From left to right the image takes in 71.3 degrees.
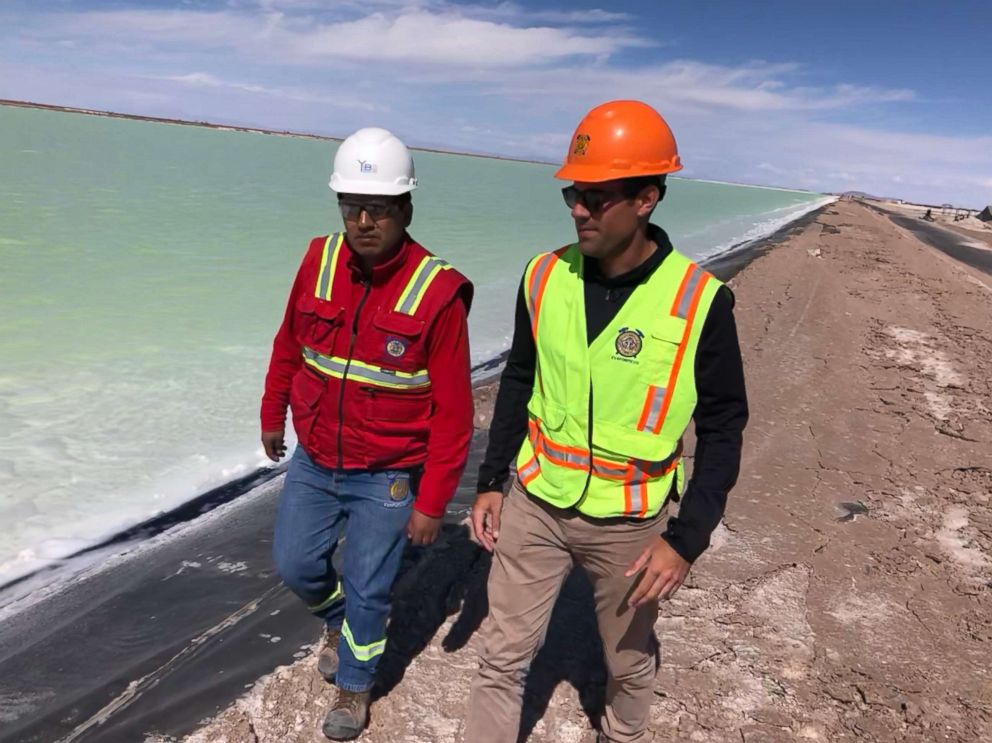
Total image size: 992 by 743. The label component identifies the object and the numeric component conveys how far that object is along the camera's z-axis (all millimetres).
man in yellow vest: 1823
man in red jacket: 2207
